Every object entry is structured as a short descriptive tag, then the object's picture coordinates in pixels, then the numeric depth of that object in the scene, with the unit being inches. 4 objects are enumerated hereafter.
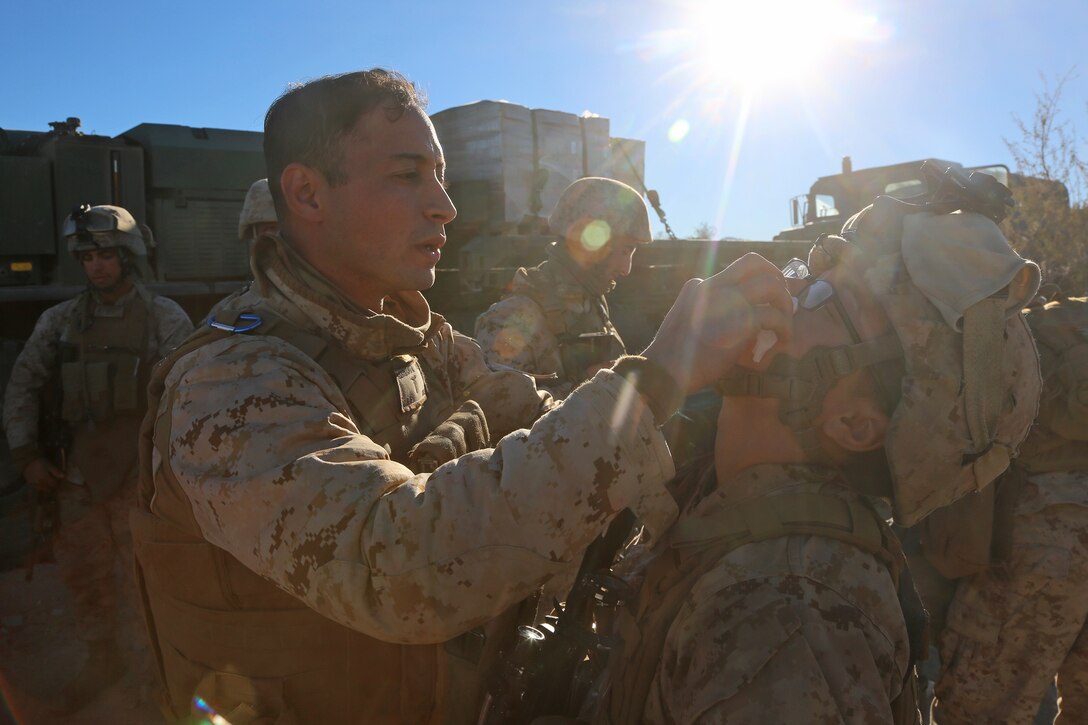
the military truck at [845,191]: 446.0
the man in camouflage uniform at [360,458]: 43.9
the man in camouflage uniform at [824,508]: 50.7
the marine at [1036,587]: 108.3
